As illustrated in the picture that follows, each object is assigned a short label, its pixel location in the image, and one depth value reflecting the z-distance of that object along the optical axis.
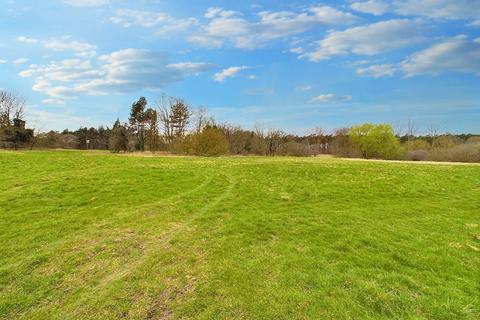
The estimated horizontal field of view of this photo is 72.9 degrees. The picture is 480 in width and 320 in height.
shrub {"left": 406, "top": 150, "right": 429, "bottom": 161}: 65.76
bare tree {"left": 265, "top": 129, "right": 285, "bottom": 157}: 83.44
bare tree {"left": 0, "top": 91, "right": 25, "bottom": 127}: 66.81
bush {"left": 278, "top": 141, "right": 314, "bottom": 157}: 75.81
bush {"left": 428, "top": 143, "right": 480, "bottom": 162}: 53.81
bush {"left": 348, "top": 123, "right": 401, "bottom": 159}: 71.31
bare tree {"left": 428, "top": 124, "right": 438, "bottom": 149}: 80.12
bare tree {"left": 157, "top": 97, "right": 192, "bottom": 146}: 70.06
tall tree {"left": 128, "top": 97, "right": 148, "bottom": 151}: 73.88
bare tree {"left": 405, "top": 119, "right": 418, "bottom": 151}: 90.81
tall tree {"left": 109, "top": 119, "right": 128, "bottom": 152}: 62.59
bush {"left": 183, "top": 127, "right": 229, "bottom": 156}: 51.88
